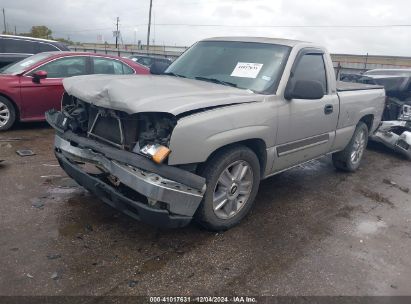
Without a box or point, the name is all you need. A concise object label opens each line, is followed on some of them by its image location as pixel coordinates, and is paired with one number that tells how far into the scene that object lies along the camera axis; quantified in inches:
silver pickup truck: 118.2
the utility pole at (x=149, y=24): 1636.3
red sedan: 265.6
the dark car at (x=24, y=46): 366.6
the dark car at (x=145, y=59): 653.8
